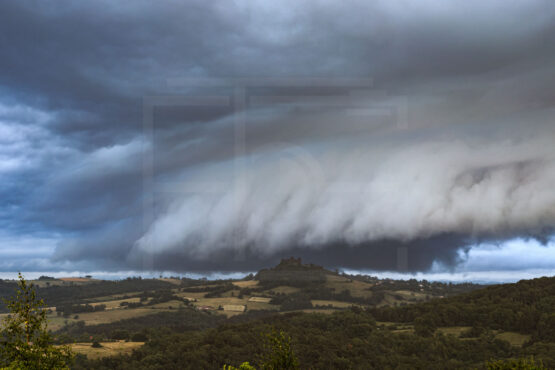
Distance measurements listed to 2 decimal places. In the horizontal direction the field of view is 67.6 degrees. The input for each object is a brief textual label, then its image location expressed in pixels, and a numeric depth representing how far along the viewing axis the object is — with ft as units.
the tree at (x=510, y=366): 187.41
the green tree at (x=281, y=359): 172.65
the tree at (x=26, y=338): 146.20
